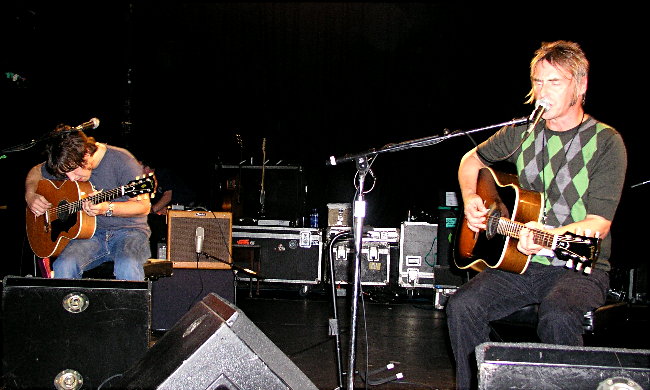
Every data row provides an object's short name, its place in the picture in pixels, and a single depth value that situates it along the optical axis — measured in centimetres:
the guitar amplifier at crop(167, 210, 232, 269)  575
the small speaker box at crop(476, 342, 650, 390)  139
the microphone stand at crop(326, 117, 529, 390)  249
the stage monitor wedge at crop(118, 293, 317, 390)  153
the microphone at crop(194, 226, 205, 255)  573
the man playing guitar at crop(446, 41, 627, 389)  256
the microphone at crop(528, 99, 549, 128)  231
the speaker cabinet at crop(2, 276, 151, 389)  251
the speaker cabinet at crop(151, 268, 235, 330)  532
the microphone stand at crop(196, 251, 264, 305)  570
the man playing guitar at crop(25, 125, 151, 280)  394
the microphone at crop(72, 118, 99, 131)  360
